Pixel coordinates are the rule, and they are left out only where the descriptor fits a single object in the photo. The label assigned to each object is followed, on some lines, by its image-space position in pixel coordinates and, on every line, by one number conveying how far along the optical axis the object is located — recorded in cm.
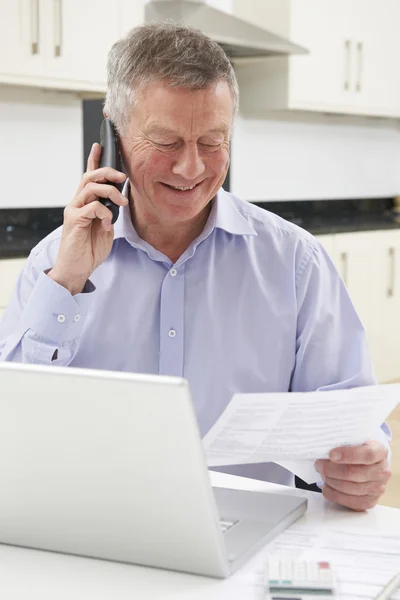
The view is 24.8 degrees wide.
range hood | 384
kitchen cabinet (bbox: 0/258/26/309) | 312
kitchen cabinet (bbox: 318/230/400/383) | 451
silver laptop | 86
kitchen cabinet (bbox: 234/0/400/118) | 444
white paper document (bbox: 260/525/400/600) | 98
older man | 151
